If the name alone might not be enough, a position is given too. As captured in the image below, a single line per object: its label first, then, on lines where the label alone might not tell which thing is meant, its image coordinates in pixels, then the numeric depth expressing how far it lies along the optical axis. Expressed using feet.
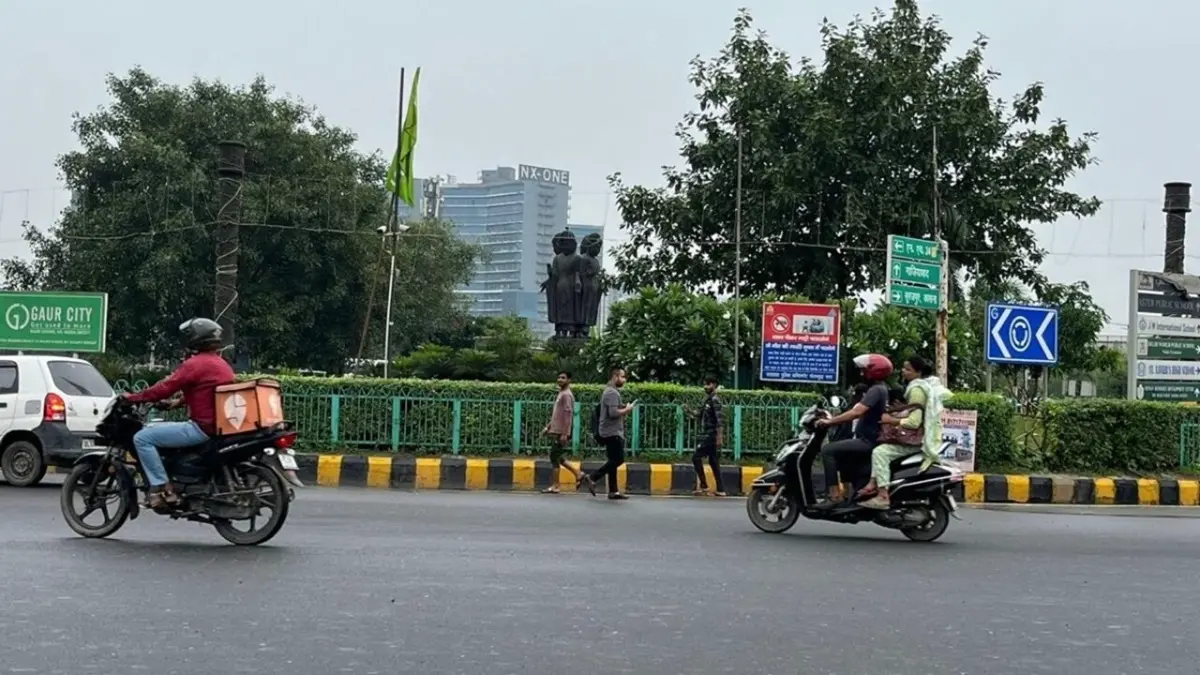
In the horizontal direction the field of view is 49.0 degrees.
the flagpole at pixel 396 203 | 70.90
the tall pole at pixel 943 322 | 63.21
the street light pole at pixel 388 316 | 69.62
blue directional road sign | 60.54
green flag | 80.38
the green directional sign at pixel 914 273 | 61.00
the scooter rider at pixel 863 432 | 35.50
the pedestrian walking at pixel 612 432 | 49.21
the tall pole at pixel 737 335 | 66.74
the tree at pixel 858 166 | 91.50
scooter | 35.29
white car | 45.70
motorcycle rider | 28.53
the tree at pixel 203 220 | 113.19
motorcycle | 28.68
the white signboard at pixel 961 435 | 58.23
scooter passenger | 35.24
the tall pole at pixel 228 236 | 64.54
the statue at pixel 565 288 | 77.41
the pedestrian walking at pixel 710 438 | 52.37
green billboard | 62.75
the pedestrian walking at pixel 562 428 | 50.39
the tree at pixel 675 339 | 68.23
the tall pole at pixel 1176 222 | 79.10
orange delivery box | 28.48
